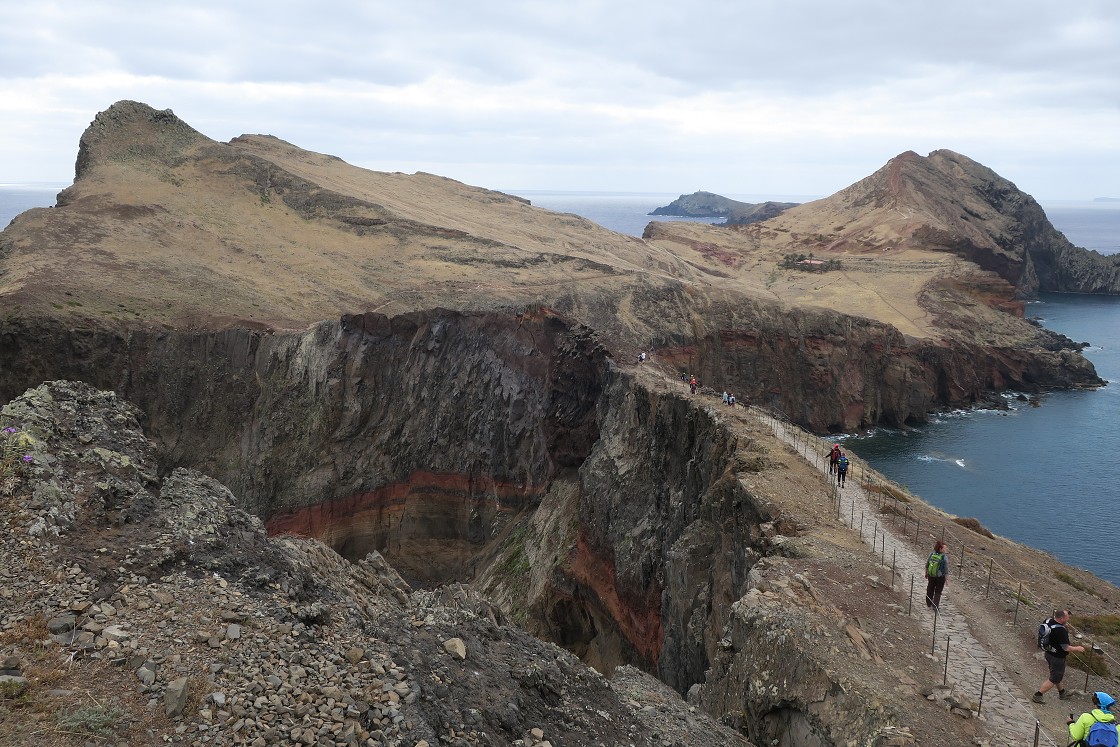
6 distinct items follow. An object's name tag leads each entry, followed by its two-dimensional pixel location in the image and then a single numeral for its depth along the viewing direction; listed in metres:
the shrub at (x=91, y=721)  9.95
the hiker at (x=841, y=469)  29.86
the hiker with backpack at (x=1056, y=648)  15.64
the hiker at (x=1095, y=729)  11.89
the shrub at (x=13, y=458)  14.79
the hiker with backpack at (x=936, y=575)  19.32
